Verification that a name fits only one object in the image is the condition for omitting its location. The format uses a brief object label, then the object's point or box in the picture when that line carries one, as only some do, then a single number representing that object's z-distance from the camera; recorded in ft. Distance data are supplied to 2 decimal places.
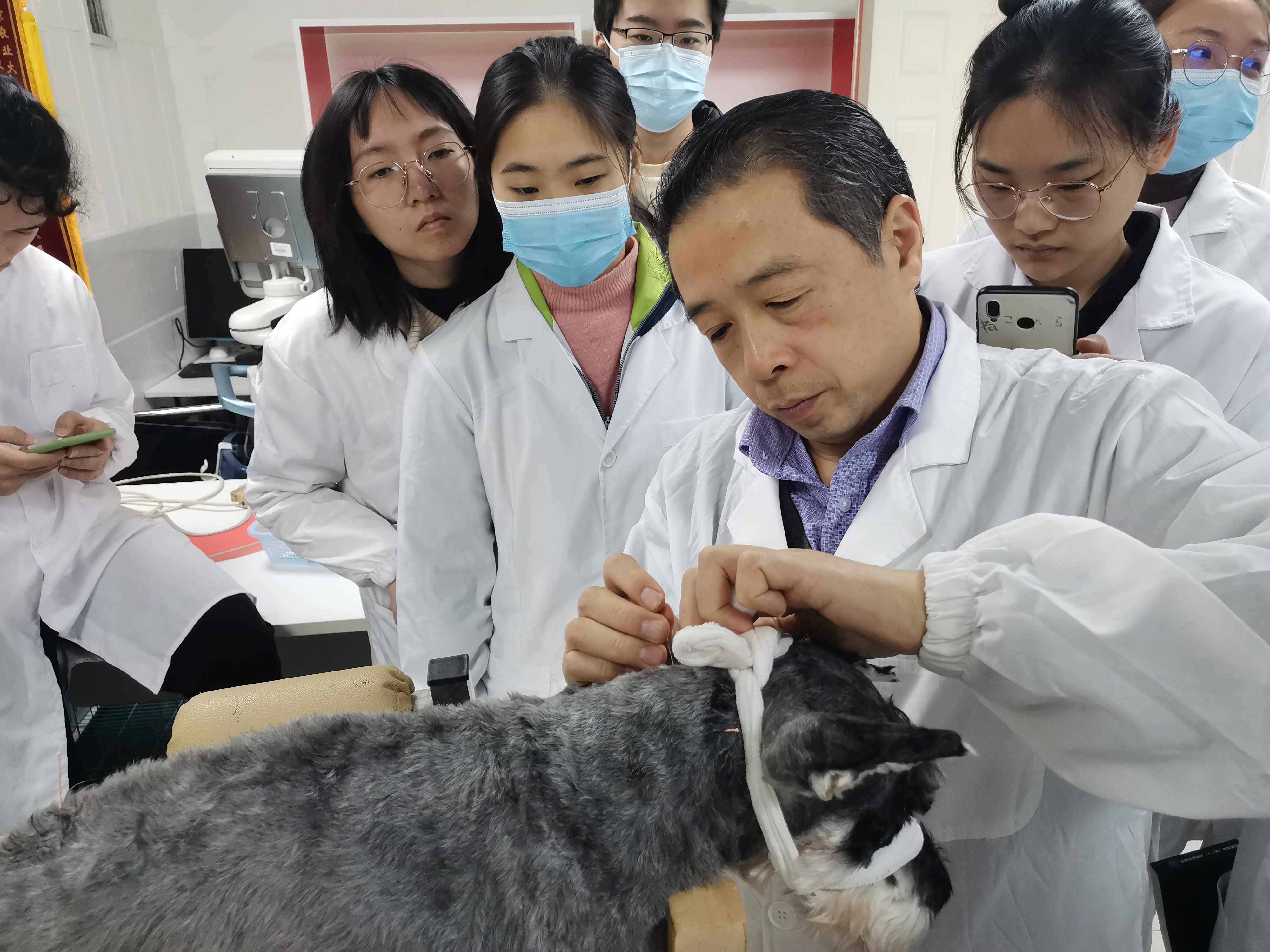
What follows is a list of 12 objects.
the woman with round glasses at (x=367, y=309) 6.03
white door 14.67
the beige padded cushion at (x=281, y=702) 3.22
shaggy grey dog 2.32
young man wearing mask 8.08
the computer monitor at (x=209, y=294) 15.57
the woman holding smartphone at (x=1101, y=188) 4.24
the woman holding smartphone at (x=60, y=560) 7.03
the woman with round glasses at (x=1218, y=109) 5.77
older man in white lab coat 2.57
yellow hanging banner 11.40
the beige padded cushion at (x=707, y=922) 2.38
